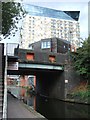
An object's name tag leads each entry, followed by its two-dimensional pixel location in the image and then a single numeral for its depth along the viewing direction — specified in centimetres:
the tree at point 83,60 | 1233
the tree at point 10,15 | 860
